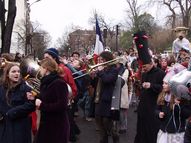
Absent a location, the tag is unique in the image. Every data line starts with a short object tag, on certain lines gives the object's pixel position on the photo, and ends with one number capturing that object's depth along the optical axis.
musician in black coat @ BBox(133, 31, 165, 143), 5.06
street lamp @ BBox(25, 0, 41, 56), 27.41
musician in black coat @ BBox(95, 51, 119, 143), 5.43
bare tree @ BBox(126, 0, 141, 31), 44.48
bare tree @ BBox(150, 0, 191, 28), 31.37
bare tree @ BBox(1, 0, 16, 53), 11.88
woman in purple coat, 3.98
